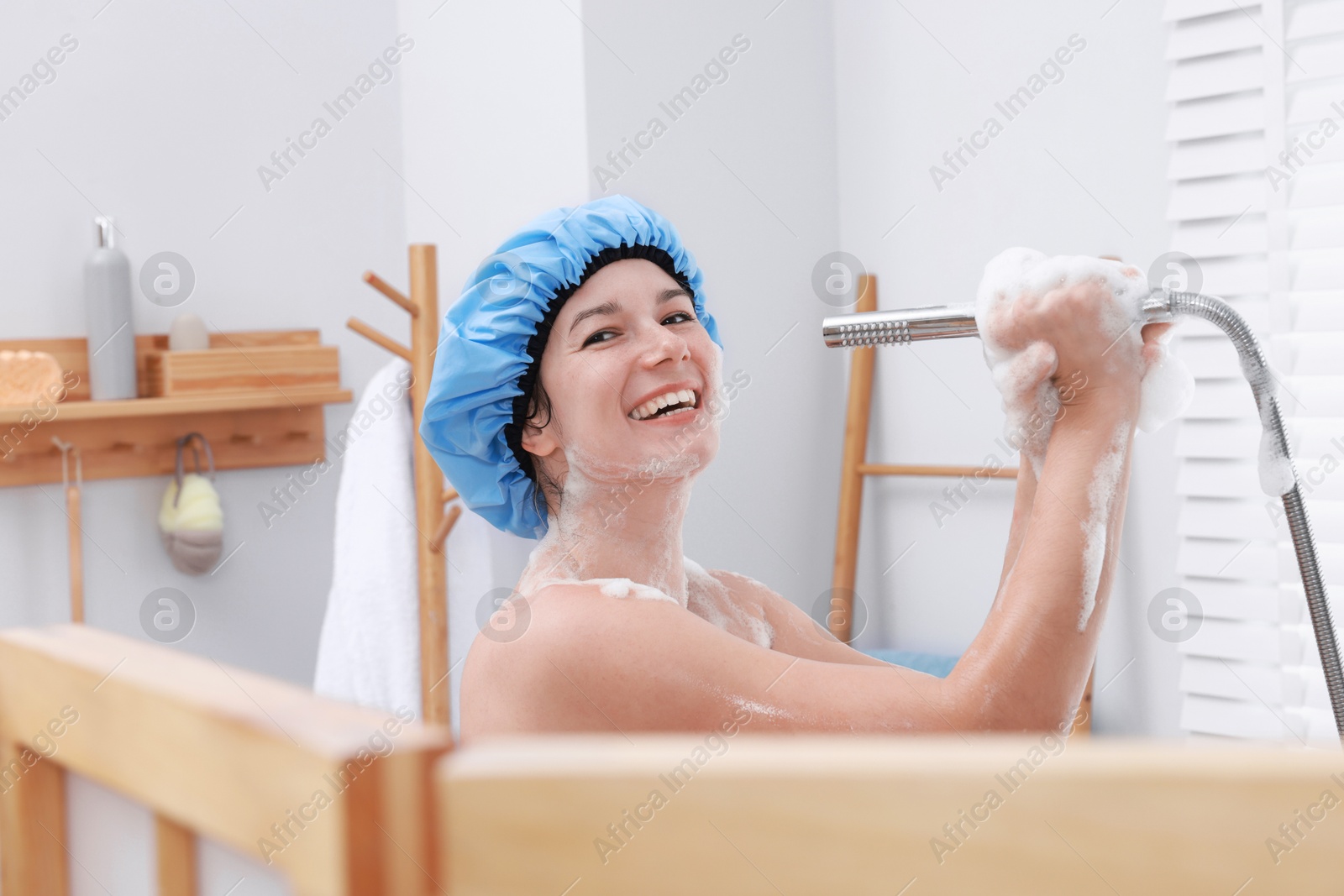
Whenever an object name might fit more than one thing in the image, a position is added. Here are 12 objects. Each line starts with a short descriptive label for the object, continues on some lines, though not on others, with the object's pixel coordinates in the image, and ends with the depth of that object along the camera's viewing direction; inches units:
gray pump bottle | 70.6
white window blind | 59.9
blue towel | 72.5
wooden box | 73.4
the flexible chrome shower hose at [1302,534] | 36.6
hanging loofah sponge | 73.5
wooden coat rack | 63.4
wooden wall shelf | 69.9
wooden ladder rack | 79.7
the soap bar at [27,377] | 67.6
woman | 33.5
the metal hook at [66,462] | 71.7
